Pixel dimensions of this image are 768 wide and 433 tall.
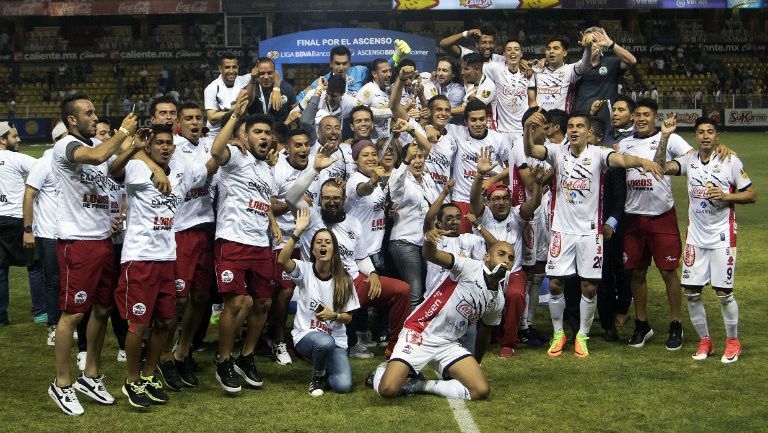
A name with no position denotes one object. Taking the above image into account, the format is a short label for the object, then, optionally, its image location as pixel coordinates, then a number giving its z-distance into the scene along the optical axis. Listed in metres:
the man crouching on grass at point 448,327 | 8.45
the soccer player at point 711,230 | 9.73
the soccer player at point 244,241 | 8.84
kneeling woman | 8.76
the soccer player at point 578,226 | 10.16
